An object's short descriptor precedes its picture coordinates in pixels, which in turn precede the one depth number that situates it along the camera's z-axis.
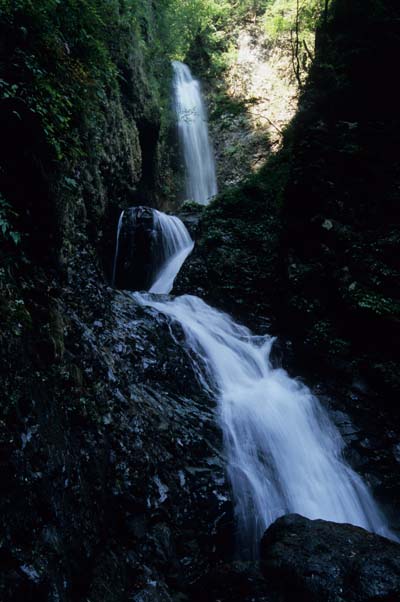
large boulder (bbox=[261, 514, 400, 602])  3.62
